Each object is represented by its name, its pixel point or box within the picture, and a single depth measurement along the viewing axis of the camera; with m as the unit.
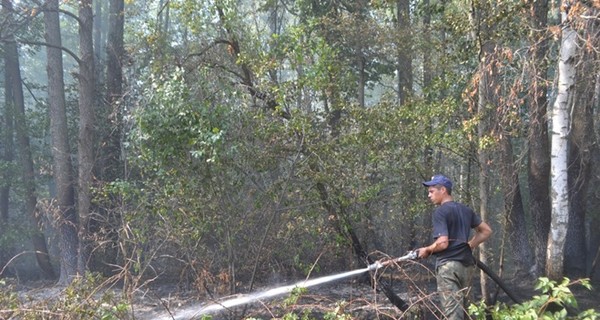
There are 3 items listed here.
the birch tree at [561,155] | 6.72
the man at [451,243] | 5.61
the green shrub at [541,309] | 4.18
